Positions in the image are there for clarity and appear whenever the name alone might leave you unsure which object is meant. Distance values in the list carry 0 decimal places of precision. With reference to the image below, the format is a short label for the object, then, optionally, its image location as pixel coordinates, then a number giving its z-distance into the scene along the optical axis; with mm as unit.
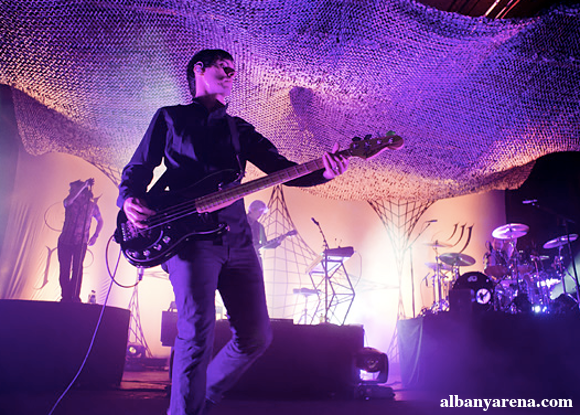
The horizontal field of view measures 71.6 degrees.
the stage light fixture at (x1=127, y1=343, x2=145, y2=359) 6098
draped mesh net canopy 2719
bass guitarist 1852
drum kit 4824
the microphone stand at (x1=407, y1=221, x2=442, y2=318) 7150
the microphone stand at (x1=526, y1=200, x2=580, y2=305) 4451
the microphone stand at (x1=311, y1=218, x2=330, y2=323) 5543
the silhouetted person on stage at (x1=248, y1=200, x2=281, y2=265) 5730
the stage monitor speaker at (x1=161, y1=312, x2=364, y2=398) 3461
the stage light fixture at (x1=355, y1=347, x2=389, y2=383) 3602
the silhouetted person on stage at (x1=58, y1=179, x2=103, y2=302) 5051
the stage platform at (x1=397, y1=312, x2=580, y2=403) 3764
